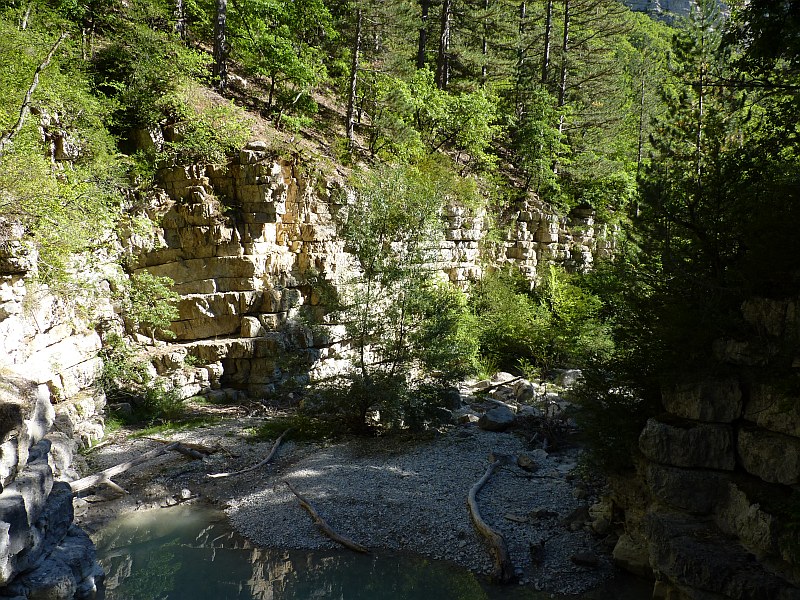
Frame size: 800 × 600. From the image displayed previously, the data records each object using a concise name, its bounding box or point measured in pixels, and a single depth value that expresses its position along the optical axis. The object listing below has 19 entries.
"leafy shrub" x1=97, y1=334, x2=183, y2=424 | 15.04
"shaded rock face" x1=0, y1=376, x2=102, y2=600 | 6.59
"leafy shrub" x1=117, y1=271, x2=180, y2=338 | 15.51
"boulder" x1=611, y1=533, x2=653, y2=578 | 7.89
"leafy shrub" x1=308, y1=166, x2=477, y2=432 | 13.79
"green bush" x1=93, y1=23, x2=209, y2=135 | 16.64
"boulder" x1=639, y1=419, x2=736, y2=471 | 6.82
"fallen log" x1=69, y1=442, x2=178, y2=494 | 9.86
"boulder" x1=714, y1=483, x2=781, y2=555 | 5.83
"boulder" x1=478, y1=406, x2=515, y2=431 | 14.24
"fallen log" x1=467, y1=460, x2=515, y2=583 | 8.14
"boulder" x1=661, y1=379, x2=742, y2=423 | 6.82
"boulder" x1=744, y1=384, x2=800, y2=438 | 6.02
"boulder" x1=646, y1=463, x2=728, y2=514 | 6.78
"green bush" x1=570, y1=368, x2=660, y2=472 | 8.18
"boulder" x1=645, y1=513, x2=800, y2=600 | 5.66
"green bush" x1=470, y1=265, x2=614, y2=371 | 21.27
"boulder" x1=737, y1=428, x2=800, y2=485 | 6.00
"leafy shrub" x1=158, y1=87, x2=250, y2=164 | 17.02
